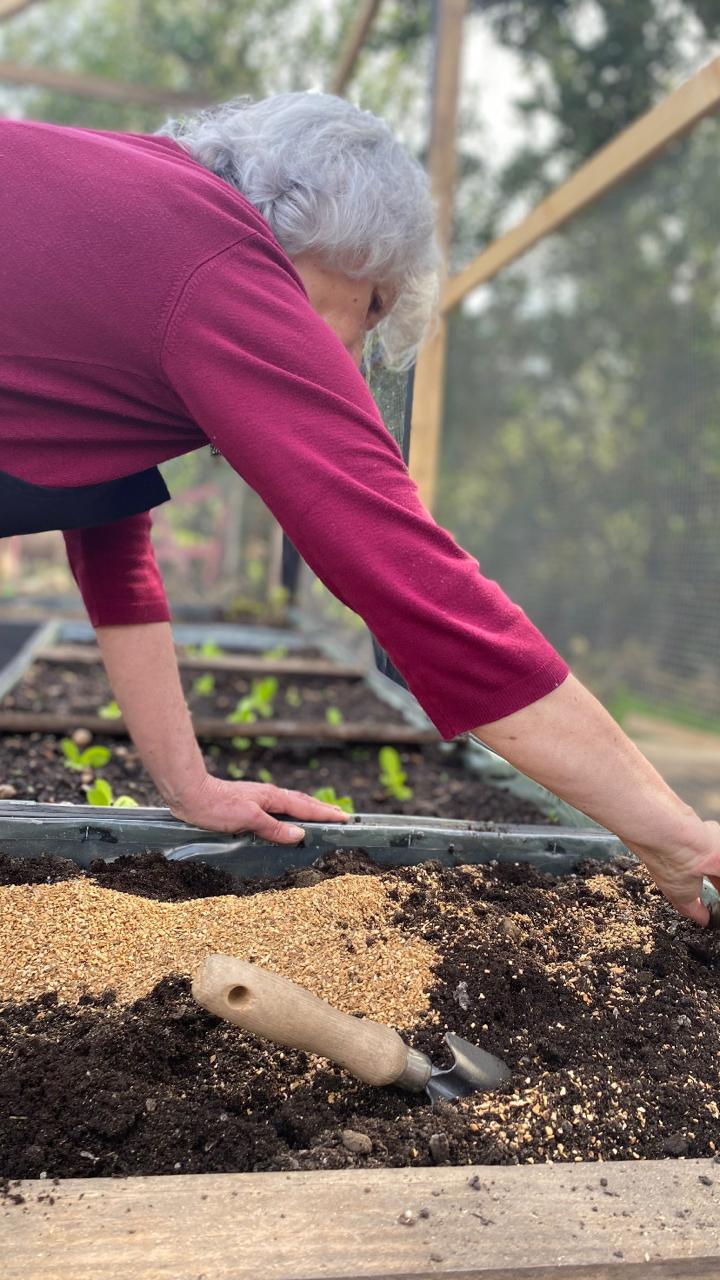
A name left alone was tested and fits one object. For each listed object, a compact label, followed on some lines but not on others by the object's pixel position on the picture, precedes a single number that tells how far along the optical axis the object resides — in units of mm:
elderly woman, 1220
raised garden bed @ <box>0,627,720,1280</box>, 1000
